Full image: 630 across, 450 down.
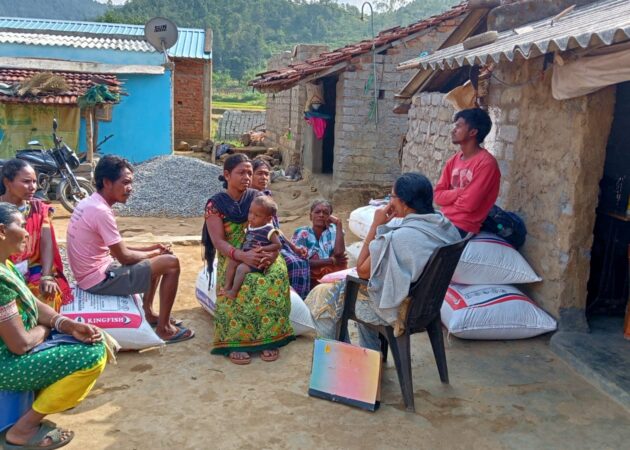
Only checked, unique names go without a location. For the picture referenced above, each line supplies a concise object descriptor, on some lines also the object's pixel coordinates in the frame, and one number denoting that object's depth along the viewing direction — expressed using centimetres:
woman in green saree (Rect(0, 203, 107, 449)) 271
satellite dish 1554
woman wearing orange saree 378
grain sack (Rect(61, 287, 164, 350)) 391
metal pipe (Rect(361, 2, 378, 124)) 981
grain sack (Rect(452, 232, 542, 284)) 443
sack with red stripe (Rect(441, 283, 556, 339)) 427
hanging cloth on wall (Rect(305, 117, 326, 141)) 1146
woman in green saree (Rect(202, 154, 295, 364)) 404
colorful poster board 335
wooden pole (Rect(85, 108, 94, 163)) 1100
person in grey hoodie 324
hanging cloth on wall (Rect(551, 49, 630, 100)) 350
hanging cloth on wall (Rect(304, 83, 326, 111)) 1145
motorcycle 955
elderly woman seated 512
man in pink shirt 393
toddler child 400
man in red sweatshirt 434
